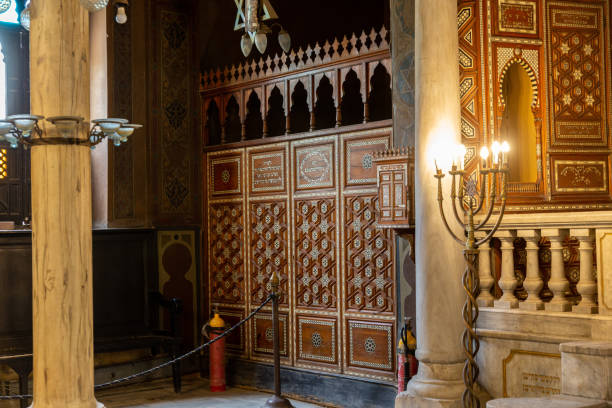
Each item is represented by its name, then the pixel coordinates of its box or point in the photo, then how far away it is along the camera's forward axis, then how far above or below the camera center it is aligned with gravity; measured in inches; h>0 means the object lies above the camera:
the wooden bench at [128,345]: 299.4 -53.7
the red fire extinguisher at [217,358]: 351.6 -62.5
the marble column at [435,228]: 245.6 -6.4
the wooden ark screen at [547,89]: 281.0 +41.0
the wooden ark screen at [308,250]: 315.6 -16.8
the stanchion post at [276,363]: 294.7 -54.8
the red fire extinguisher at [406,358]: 273.3 -49.9
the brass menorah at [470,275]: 199.2 -17.1
